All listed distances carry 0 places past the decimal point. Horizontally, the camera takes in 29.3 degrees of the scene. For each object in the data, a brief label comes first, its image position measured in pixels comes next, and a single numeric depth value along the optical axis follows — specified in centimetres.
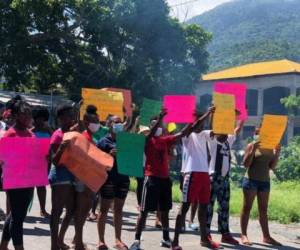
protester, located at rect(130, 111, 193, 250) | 693
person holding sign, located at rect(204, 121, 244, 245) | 798
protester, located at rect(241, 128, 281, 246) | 801
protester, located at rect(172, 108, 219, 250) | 721
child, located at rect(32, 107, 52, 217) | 757
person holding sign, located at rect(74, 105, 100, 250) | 589
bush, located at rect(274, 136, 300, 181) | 1944
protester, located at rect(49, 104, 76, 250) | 580
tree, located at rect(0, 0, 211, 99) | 2377
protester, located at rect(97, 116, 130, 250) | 688
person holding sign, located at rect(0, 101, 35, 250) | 532
